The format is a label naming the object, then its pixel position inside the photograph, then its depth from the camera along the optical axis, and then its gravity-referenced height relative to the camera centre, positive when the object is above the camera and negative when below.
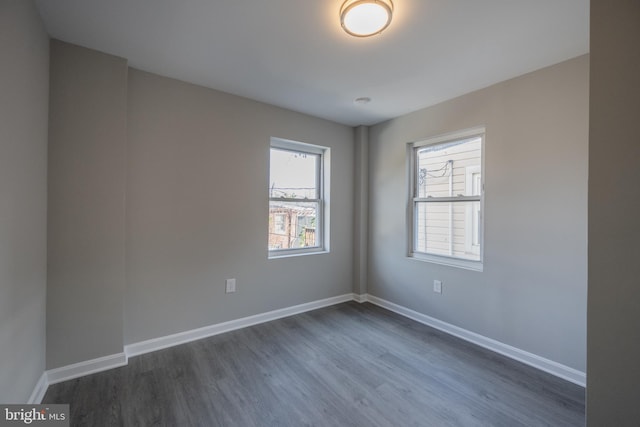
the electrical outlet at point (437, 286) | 2.98 -0.78
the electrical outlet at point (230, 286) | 2.84 -0.76
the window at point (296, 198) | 3.31 +0.19
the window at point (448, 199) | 2.80 +0.17
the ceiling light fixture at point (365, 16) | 1.50 +1.11
